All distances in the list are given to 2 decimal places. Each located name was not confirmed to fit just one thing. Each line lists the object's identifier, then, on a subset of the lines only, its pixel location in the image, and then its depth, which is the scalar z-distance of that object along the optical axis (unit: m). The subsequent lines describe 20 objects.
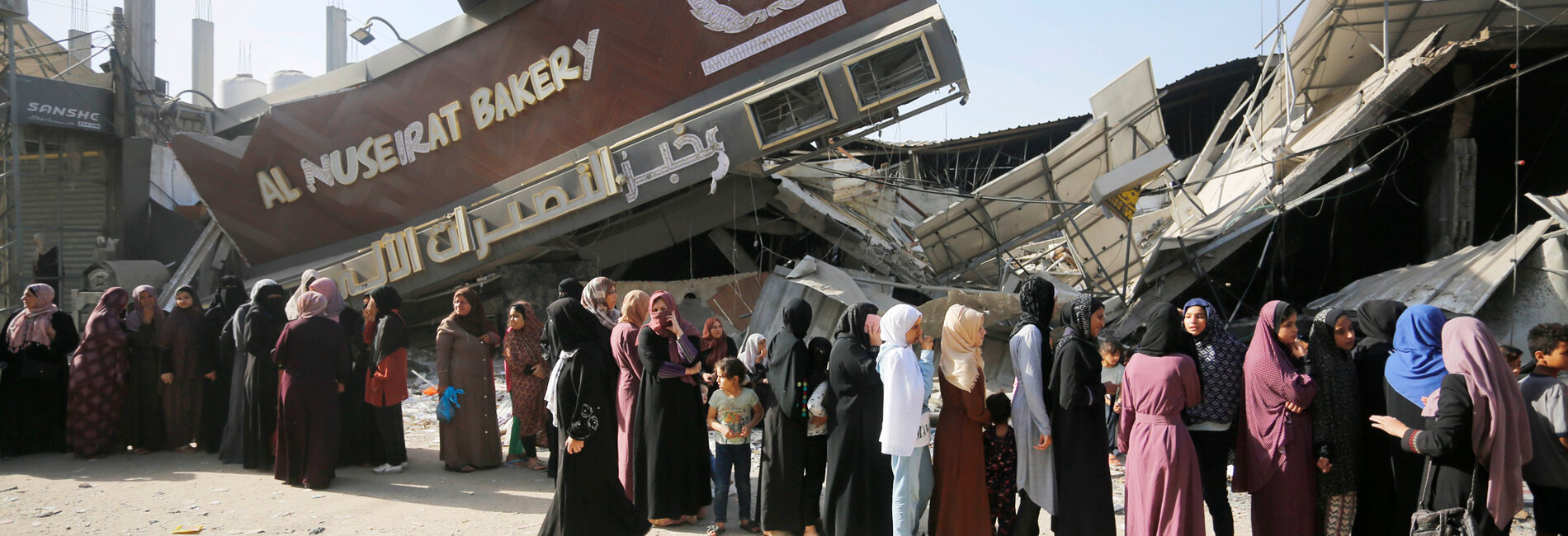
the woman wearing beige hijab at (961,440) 4.61
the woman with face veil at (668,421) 5.17
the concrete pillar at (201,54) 27.70
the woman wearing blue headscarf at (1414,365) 4.13
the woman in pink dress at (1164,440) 4.24
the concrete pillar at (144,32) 24.30
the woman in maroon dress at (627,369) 5.30
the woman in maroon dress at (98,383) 7.37
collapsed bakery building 9.52
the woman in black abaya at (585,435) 4.77
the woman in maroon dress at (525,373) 6.80
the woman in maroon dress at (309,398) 6.36
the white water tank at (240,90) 23.56
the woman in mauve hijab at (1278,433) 4.37
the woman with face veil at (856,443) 4.83
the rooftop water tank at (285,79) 22.20
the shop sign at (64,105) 13.24
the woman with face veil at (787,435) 5.03
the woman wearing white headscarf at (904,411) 4.61
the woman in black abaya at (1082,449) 4.49
